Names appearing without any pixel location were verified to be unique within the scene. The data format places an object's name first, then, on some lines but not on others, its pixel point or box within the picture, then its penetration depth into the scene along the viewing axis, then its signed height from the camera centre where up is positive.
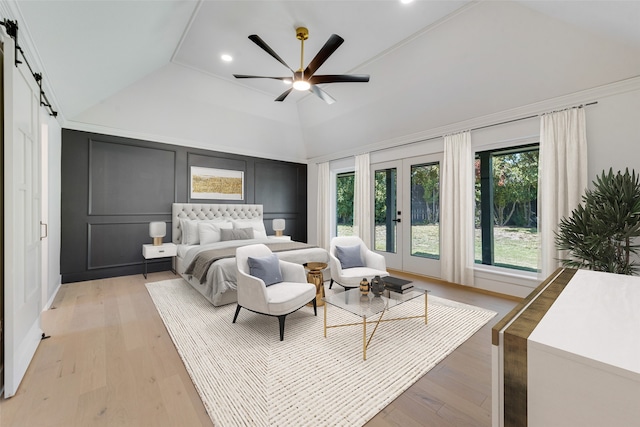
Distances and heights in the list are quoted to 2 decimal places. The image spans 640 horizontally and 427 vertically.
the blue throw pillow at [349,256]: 3.81 -0.64
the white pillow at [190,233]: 4.86 -0.36
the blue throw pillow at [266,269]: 2.86 -0.62
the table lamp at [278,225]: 6.34 -0.28
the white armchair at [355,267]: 3.44 -0.75
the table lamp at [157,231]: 4.65 -0.31
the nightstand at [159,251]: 4.57 -0.67
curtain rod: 3.19 +1.35
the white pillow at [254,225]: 5.30 -0.24
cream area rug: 1.64 -1.21
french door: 4.80 +0.01
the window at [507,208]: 3.82 +0.09
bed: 3.31 -0.52
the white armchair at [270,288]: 2.53 -0.80
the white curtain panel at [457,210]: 4.19 +0.06
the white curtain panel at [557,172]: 3.18 +0.52
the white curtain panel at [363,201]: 5.73 +0.29
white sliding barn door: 1.74 -0.03
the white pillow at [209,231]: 4.77 -0.32
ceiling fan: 2.79 +1.65
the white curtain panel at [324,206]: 6.74 +0.20
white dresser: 0.66 -0.43
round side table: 3.34 -0.84
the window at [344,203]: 6.51 +0.28
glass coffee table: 2.32 -0.87
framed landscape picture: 5.55 +0.68
